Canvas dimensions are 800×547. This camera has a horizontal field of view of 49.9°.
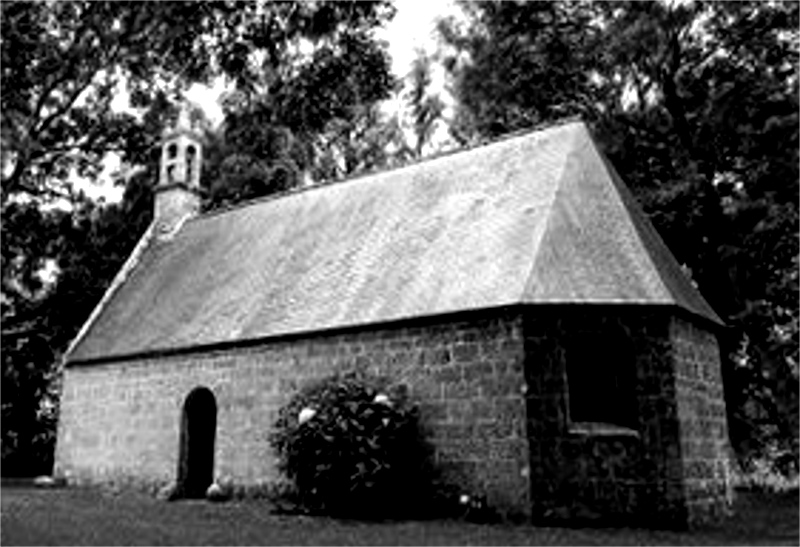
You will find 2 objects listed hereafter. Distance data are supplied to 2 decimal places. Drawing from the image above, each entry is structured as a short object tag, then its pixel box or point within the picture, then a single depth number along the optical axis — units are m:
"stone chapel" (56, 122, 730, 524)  12.84
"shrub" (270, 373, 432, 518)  13.20
